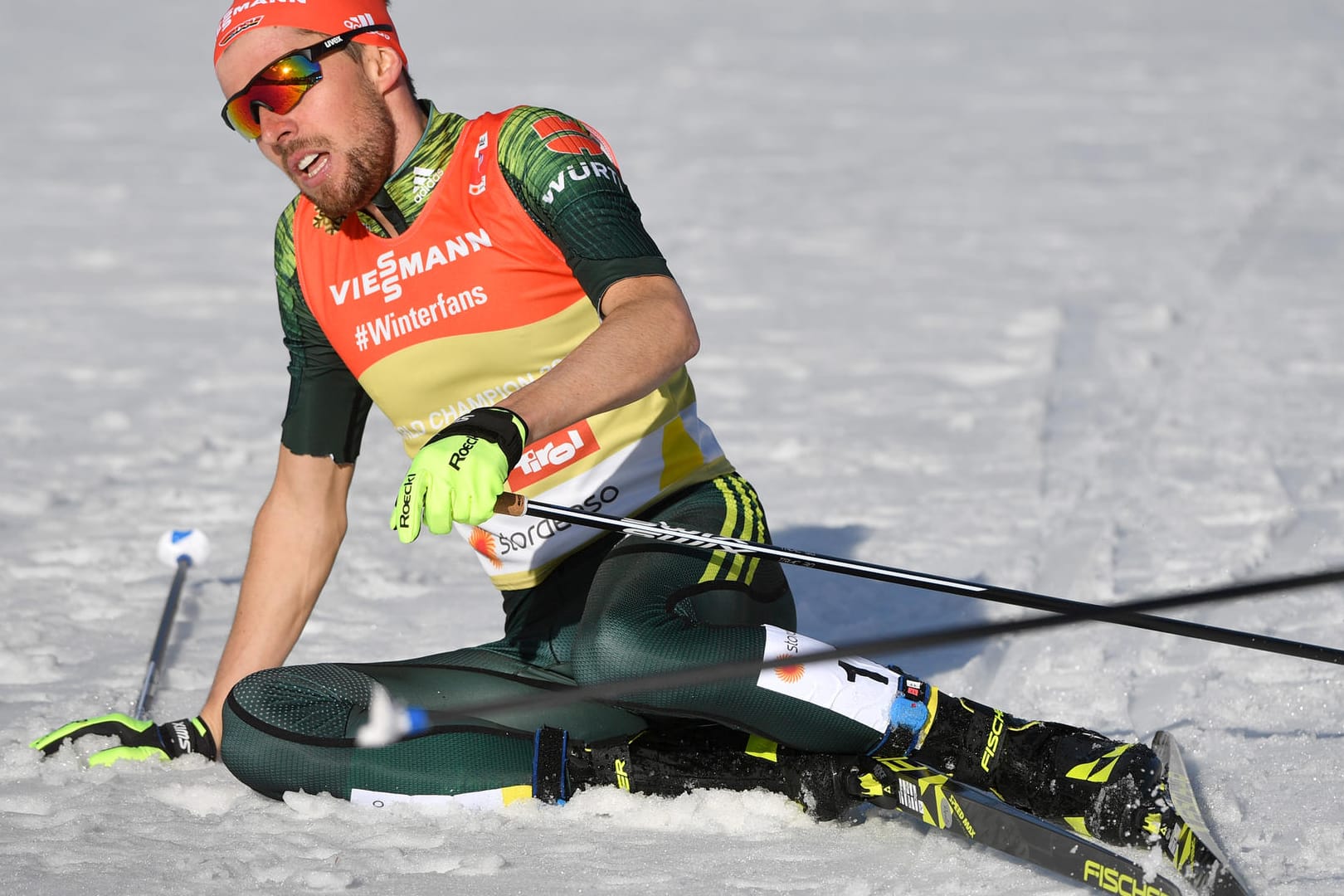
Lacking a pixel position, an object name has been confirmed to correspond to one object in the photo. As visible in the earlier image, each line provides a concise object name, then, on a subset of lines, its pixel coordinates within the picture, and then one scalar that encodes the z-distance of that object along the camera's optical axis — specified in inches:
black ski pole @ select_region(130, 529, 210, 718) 327.3
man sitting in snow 213.3
